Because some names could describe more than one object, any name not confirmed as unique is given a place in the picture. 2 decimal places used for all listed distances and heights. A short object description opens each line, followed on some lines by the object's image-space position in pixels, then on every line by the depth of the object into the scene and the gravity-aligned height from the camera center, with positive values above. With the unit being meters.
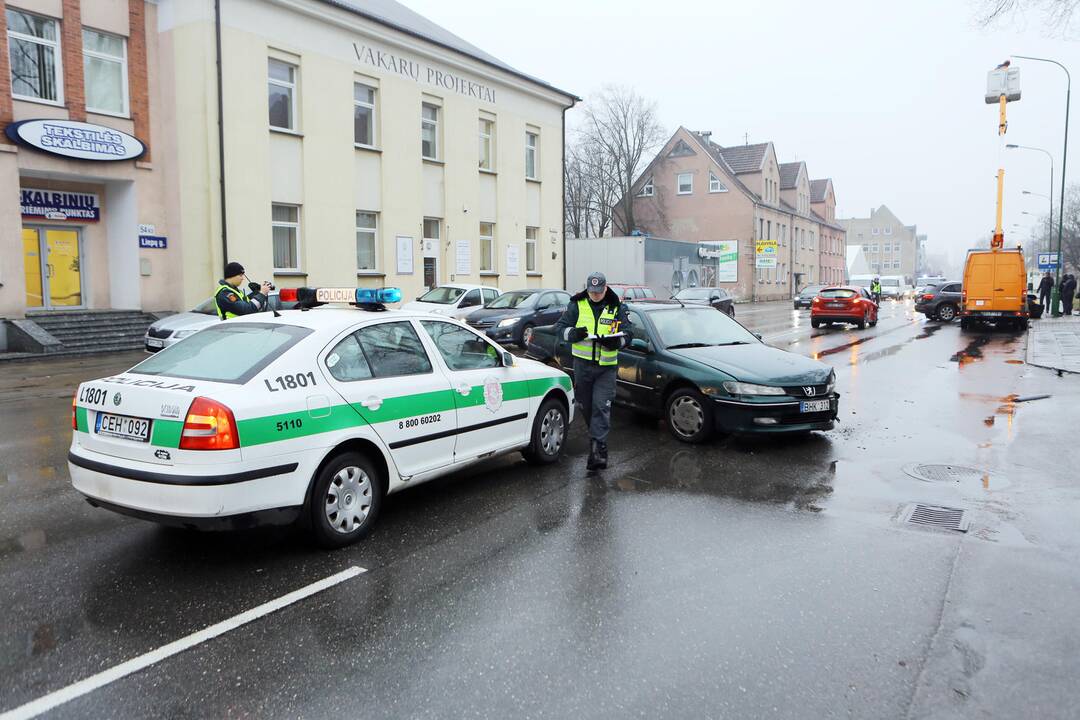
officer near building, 9.50 +0.01
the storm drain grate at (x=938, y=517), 5.47 -1.59
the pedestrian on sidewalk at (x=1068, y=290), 31.88 +0.23
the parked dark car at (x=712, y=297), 30.03 +0.02
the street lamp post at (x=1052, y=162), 40.50 +7.50
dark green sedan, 7.71 -0.85
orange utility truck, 24.34 +0.27
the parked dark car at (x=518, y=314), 17.88 -0.37
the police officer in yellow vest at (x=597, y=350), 7.00 -0.47
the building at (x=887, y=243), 131.62 +9.06
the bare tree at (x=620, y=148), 57.12 +11.03
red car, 26.34 -0.35
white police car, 4.36 -0.75
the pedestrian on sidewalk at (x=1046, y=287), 33.81 +0.35
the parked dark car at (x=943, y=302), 30.52 -0.23
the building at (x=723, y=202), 55.62 +6.99
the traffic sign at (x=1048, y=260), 38.09 +1.74
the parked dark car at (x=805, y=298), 42.44 -0.06
